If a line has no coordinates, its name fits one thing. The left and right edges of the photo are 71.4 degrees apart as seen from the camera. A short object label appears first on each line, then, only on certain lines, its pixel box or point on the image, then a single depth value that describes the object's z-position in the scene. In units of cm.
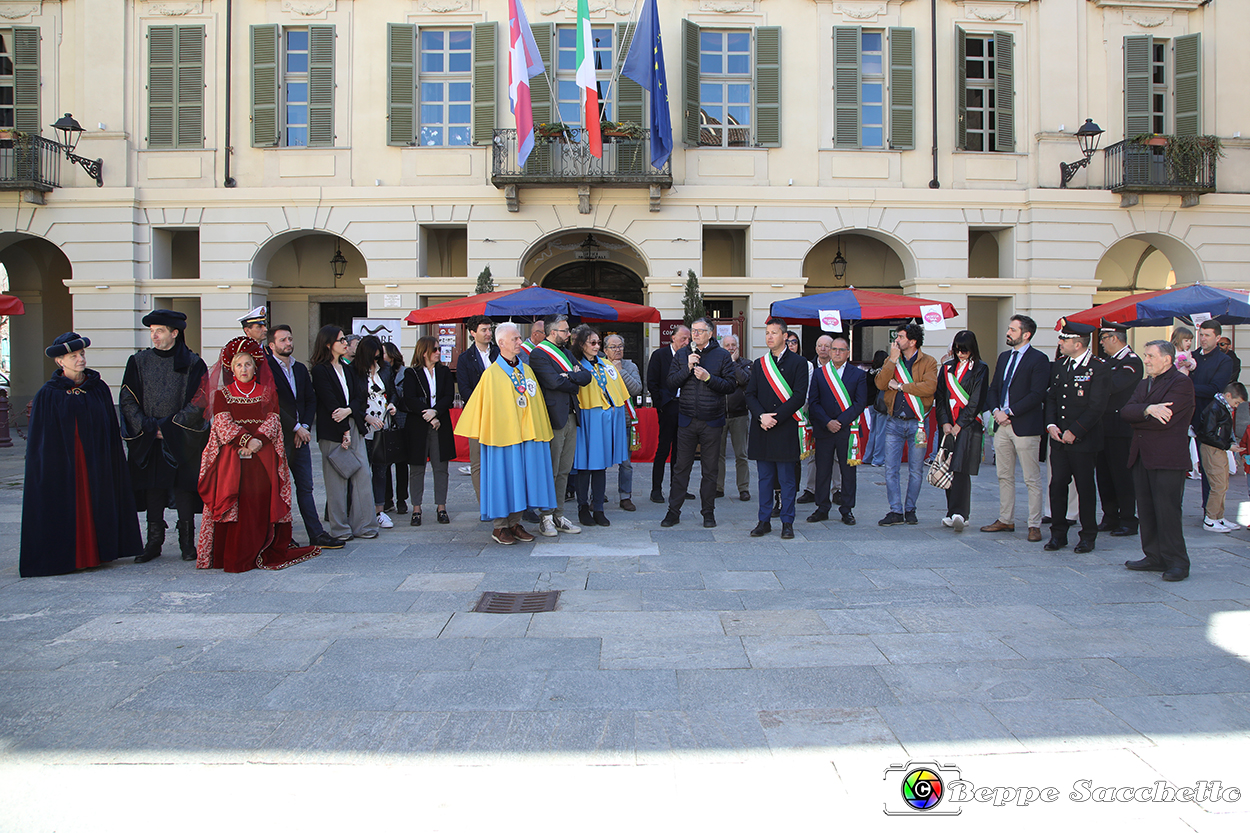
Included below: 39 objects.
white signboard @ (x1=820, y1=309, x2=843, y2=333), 1113
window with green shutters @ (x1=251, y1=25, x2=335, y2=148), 1672
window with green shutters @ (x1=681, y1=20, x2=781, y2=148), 1680
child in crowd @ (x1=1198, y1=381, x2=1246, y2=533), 774
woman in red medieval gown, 633
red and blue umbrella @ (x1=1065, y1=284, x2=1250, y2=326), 1095
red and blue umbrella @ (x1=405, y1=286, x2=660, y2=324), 1076
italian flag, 1508
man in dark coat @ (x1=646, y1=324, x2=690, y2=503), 957
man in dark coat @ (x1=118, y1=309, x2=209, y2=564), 650
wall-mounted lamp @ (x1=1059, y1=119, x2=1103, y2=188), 1667
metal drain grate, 533
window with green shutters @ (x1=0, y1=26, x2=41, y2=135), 1670
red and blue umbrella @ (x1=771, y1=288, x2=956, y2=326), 1175
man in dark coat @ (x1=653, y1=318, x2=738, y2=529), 783
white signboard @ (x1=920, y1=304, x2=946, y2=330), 1075
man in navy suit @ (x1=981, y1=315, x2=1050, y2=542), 725
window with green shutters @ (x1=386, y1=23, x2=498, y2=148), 1666
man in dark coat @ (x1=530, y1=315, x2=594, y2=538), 747
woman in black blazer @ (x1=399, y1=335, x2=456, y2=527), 833
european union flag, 1541
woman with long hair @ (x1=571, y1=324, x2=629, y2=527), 816
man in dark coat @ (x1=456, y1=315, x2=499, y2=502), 850
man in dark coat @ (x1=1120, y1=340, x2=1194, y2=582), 600
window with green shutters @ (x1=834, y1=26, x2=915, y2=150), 1692
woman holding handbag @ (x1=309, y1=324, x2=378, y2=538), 724
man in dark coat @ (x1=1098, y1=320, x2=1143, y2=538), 694
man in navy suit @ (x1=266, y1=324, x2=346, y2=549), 699
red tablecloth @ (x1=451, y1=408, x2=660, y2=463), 1228
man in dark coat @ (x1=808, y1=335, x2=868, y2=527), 823
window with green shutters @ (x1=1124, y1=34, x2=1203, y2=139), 1695
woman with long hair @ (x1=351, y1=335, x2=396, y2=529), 766
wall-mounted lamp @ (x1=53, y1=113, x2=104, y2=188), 1645
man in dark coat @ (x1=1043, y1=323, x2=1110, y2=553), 679
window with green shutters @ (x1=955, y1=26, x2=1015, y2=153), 1702
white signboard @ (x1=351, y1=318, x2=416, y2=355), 1486
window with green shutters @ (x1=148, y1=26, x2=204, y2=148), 1673
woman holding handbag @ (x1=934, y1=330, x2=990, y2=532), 772
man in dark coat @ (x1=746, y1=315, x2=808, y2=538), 741
